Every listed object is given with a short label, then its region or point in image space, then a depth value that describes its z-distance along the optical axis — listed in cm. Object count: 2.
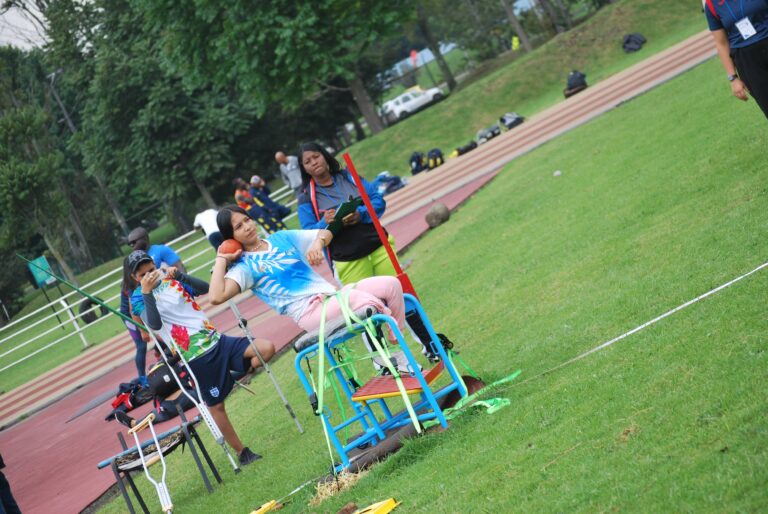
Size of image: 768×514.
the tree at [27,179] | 4016
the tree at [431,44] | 4925
